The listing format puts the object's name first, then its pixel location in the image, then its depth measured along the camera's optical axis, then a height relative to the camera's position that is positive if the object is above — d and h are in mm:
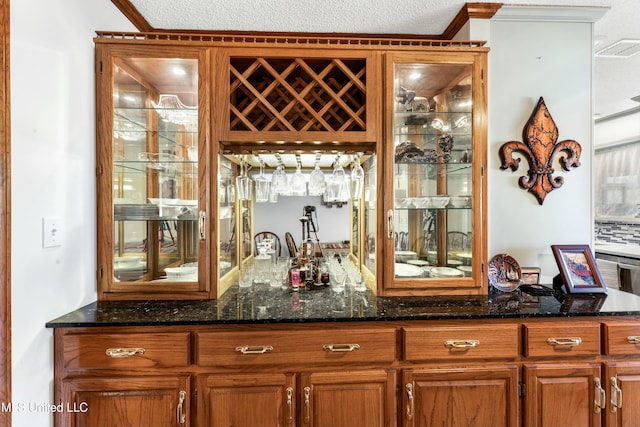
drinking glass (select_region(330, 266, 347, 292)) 1670 -388
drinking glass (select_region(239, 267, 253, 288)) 1756 -395
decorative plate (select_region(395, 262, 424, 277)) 1624 -323
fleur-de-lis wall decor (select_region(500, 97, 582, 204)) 1766 +351
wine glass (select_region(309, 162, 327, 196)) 1773 +184
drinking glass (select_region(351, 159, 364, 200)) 1823 +201
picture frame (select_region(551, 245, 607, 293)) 1603 -318
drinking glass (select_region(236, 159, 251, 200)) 1823 +173
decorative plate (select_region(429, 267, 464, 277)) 1668 -340
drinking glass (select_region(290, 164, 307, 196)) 1784 +174
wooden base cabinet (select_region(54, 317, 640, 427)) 1224 -688
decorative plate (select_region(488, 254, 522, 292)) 1665 -348
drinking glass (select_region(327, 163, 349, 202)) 1754 +158
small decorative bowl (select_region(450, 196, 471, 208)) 1641 +57
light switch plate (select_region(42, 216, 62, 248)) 1198 -75
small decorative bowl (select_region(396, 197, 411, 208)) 1646 +54
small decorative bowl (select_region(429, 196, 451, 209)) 1712 +55
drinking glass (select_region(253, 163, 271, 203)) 1785 +151
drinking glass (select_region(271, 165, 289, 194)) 1784 +186
